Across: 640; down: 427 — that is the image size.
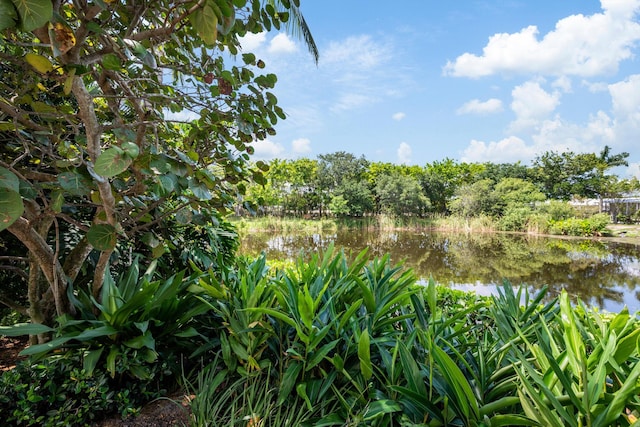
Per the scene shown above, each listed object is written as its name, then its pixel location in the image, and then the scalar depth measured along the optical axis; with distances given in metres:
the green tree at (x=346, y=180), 17.61
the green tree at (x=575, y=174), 17.97
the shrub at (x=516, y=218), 14.72
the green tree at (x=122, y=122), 0.83
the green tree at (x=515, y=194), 15.85
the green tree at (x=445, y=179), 19.28
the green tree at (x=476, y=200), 16.44
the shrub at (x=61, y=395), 1.25
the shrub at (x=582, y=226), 12.53
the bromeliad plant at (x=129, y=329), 1.36
